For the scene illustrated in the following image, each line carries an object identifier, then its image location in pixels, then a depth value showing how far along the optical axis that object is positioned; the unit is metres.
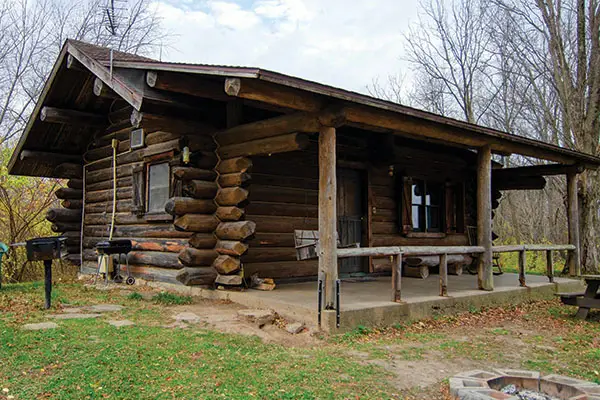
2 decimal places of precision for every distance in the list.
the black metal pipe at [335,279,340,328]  6.25
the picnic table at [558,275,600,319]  7.96
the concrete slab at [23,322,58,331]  5.80
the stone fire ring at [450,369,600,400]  3.80
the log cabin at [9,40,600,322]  7.06
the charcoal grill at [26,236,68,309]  7.00
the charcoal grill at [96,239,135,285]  9.31
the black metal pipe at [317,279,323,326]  6.26
